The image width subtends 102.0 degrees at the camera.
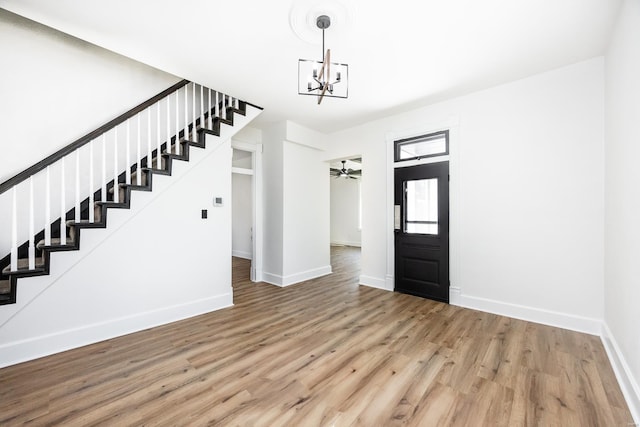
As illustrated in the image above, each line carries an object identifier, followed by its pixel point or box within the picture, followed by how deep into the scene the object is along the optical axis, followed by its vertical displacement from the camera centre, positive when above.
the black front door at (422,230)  3.91 -0.28
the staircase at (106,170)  2.43 +0.50
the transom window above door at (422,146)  3.98 +1.08
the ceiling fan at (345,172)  8.72 +1.47
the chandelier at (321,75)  2.18 +1.65
